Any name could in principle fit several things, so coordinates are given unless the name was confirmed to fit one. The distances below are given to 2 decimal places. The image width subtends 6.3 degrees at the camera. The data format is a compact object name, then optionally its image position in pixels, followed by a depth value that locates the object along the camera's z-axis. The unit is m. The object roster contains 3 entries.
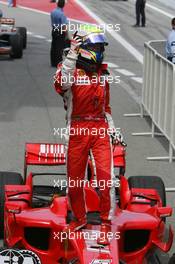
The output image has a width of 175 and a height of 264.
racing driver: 12.63
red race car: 12.52
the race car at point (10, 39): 37.52
